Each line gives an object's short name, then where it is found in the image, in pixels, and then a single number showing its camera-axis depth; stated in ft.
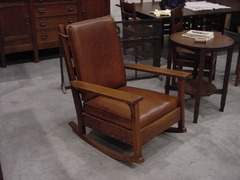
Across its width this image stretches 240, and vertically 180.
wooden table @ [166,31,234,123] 8.14
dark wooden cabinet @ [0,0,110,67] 12.25
